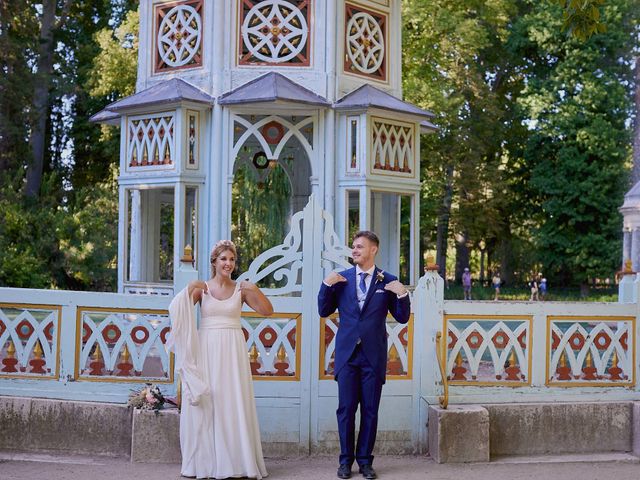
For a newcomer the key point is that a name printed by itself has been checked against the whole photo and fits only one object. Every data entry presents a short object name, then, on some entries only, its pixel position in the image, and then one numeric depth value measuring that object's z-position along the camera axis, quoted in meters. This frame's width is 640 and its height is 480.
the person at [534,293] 36.88
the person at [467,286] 38.44
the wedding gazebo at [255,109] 10.27
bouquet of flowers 7.30
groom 6.83
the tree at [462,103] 33.91
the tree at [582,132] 39.50
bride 6.73
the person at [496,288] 37.00
